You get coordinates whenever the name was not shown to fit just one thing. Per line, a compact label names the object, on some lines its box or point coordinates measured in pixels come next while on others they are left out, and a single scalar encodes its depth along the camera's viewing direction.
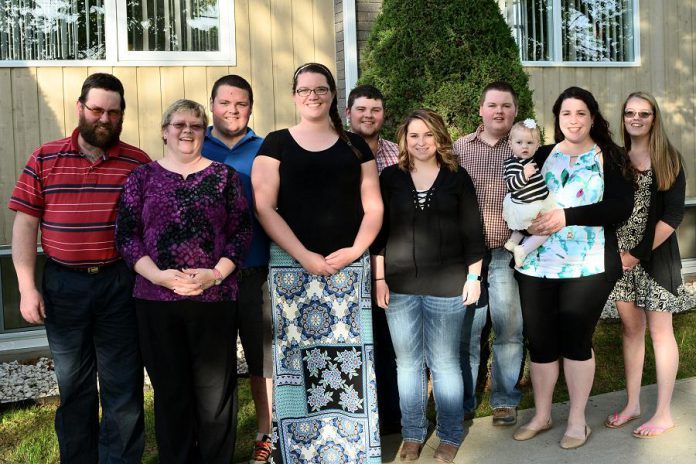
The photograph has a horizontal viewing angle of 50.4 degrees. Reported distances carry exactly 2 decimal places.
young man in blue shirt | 4.04
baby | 4.04
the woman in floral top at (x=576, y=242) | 4.07
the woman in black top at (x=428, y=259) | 4.01
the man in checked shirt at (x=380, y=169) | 4.45
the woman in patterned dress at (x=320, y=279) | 3.72
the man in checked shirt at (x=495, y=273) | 4.43
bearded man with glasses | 3.52
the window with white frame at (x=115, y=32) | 7.16
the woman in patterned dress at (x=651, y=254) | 4.28
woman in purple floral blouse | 3.42
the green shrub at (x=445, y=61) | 5.19
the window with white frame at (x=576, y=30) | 9.23
